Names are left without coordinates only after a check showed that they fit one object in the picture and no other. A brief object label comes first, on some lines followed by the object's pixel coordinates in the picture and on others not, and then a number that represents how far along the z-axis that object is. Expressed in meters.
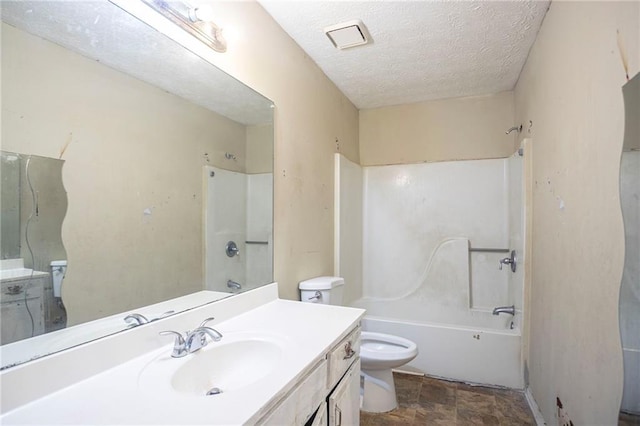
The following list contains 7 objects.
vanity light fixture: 1.10
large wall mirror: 0.76
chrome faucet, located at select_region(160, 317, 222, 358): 0.99
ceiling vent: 1.75
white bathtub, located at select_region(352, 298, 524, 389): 2.30
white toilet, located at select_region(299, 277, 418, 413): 1.95
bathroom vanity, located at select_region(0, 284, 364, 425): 0.69
